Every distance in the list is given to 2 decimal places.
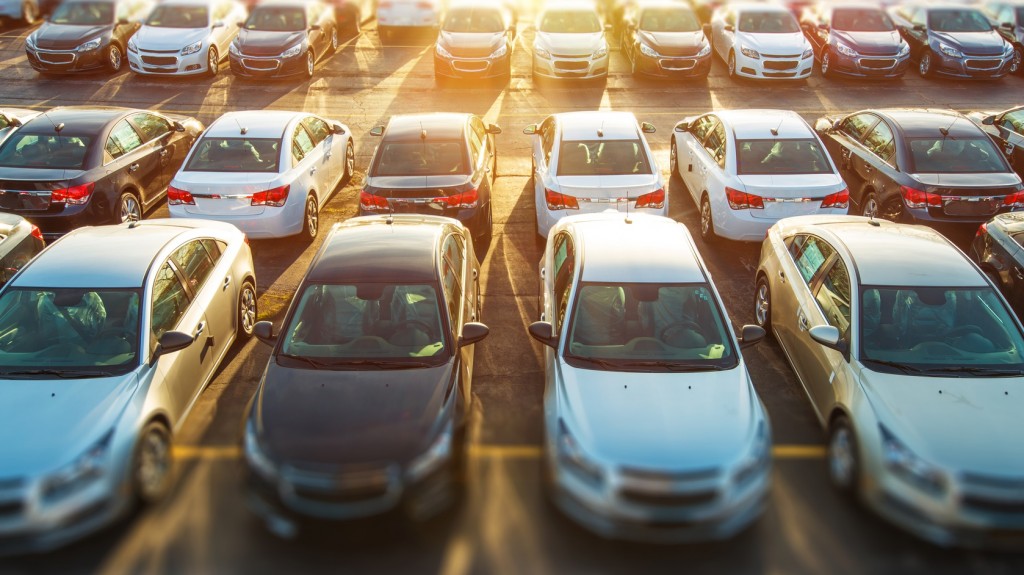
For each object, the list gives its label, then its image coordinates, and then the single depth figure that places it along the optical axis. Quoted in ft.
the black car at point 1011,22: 67.26
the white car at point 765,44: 62.13
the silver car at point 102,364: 18.12
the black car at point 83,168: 35.76
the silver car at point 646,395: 17.89
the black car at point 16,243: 29.71
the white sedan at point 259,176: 35.42
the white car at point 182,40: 61.57
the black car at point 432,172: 35.14
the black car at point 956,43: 63.10
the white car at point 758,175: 35.17
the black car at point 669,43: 63.26
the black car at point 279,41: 61.77
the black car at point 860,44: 63.05
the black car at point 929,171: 36.04
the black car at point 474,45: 61.67
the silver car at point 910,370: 18.25
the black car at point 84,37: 61.72
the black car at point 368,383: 18.22
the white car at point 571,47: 61.26
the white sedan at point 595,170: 35.04
